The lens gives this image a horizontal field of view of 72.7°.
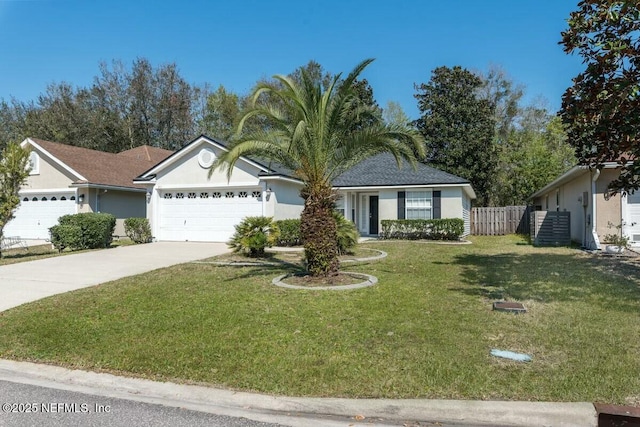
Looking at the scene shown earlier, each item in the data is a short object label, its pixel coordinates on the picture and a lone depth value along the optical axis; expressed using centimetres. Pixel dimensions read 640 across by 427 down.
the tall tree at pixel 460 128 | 2992
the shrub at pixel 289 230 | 1741
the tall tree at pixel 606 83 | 767
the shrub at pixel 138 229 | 1914
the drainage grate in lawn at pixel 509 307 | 669
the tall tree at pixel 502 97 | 3988
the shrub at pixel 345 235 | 1390
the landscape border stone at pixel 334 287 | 852
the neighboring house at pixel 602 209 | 1464
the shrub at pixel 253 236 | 1419
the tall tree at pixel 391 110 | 3924
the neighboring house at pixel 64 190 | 2150
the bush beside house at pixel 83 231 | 1602
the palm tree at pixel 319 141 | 924
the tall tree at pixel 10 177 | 1461
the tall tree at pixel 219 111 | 4044
